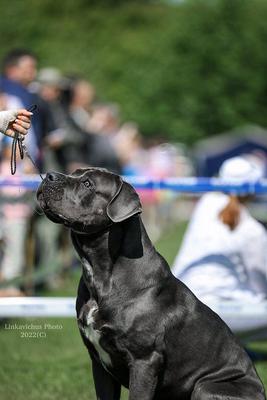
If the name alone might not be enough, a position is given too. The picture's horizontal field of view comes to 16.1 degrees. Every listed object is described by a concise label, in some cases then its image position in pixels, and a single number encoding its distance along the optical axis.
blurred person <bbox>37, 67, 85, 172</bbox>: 11.27
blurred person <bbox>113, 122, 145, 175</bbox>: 17.28
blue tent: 32.06
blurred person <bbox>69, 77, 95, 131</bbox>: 12.99
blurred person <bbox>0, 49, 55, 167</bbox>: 9.77
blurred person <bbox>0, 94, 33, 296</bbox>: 9.23
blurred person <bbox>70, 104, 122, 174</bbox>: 12.70
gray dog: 4.86
